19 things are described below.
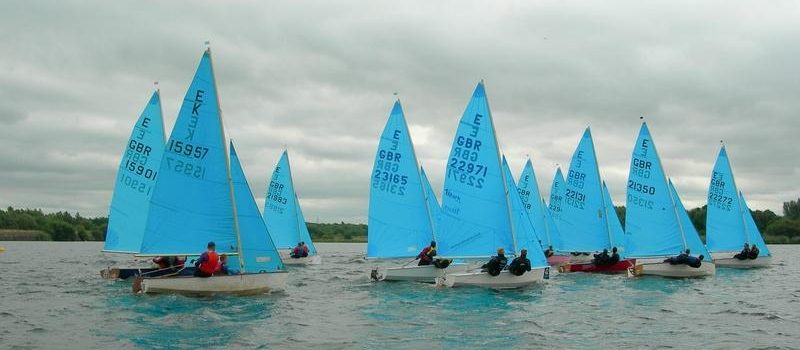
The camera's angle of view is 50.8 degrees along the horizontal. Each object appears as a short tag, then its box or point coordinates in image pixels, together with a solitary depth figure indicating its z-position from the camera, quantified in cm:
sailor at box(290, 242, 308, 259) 4341
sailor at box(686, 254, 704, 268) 3116
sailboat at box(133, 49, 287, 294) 2291
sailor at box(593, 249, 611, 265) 3544
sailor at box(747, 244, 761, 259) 3999
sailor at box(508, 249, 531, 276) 2505
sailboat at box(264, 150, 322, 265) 4494
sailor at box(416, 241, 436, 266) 2834
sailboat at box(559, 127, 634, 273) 4019
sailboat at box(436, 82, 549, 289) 2680
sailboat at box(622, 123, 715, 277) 3419
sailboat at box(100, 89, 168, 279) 3059
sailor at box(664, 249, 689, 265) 3128
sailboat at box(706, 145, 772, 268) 4138
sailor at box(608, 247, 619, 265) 3550
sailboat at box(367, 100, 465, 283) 3072
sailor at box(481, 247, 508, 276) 2484
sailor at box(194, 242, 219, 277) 2145
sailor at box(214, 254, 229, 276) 2200
